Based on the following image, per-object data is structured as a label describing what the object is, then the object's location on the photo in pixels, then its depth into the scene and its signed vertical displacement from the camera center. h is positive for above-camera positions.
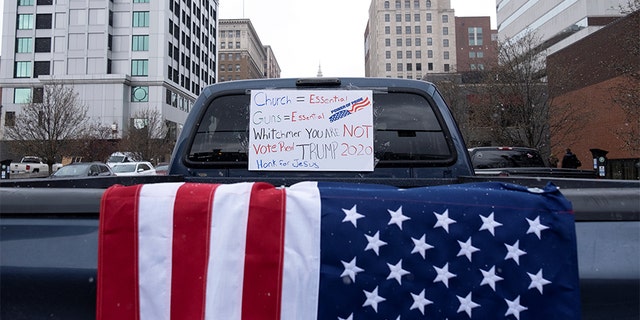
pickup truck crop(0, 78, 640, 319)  2.69 +0.24
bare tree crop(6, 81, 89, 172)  25.48 +3.14
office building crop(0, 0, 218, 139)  52.81 +16.81
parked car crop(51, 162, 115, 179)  17.73 +0.28
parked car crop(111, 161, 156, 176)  22.33 +0.46
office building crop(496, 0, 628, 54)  36.50 +16.04
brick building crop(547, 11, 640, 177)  21.05 +5.09
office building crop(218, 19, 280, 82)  128.62 +40.66
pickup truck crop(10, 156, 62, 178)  32.44 +0.66
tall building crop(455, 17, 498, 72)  108.69 +38.80
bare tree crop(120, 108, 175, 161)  37.31 +3.68
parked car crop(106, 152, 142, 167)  31.16 +1.46
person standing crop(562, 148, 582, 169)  15.95 +0.50
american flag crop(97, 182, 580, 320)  1.15 -0.25
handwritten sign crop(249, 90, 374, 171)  2.68 +0.29
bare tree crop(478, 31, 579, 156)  22.64 +4.19
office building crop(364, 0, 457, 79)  115.12 +40.03
